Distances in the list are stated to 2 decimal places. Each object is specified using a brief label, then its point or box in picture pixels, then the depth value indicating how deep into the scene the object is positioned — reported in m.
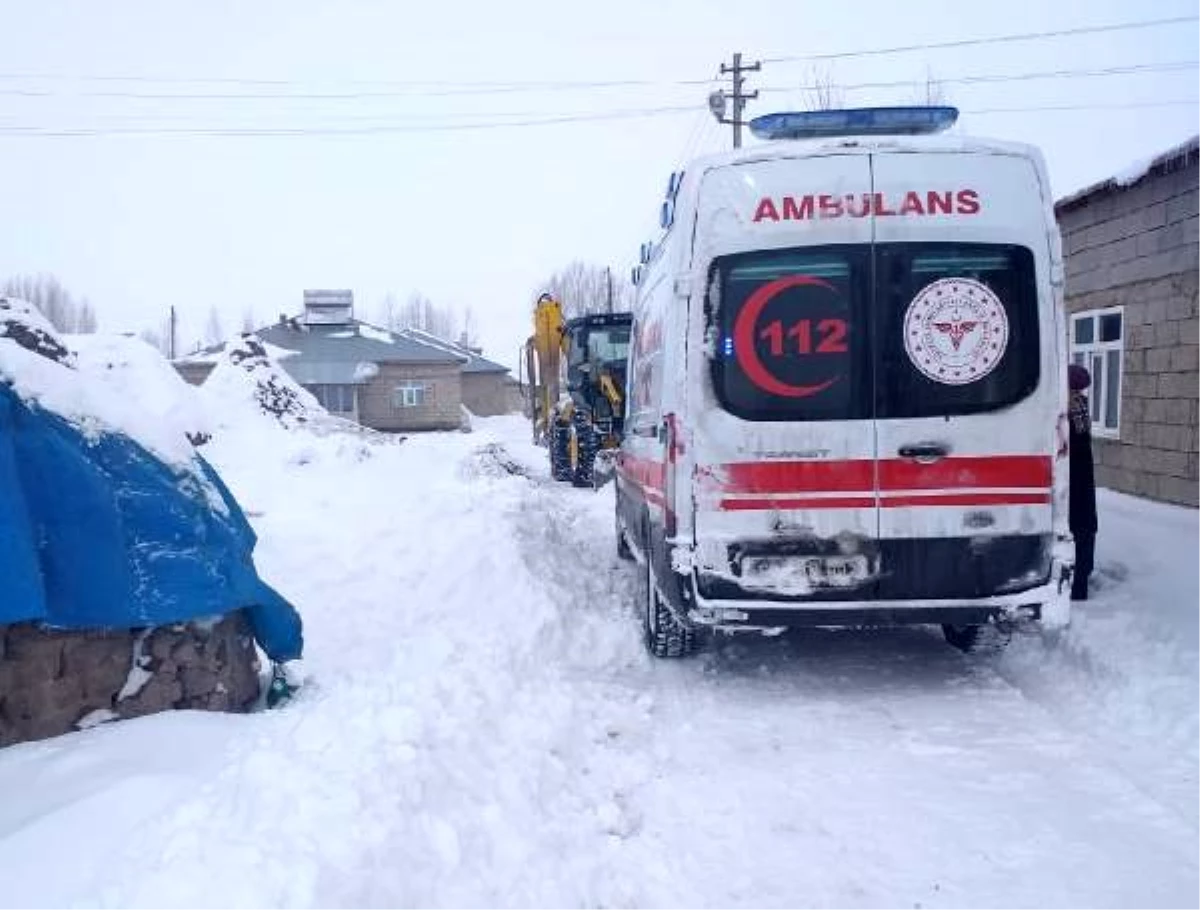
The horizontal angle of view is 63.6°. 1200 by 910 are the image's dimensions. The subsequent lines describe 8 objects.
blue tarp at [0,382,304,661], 3.77
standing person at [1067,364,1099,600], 7.01
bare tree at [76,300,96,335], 96.88
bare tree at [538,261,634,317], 80.00
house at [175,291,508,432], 47.38
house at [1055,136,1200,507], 9.96
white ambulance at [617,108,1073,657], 5.18
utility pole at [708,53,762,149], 30.62
